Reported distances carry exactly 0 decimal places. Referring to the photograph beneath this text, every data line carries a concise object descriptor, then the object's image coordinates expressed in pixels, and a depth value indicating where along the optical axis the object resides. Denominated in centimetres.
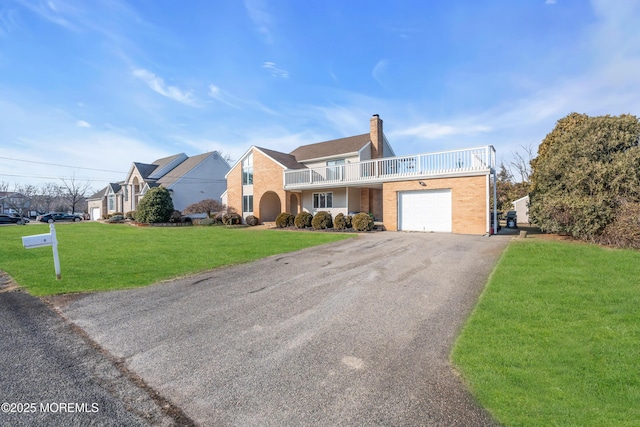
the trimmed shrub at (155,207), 2811
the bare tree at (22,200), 6261
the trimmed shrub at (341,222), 1925
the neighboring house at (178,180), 3572
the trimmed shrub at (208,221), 2817
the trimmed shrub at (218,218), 2835
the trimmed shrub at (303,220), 2138
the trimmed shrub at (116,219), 3553
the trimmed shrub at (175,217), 2919
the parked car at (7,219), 3706
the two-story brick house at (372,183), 1531
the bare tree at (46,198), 7162
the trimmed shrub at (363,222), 1786
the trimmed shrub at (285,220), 2242
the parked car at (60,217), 4249
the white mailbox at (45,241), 704
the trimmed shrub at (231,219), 2656
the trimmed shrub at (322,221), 2014
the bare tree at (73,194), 6141
